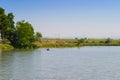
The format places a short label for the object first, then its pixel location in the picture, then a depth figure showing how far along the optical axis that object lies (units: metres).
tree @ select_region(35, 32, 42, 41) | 58.93
